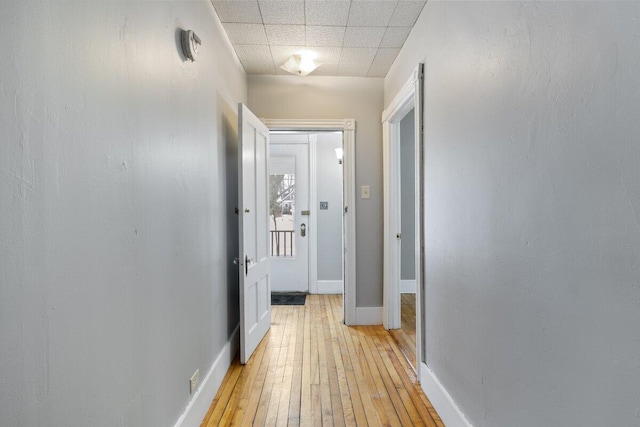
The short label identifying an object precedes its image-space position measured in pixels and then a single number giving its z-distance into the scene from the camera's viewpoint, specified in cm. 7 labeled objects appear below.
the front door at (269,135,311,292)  453
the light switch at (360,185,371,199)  330
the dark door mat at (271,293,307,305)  412
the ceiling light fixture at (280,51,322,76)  278
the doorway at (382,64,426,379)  218
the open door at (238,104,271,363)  245
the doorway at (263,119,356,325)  325
